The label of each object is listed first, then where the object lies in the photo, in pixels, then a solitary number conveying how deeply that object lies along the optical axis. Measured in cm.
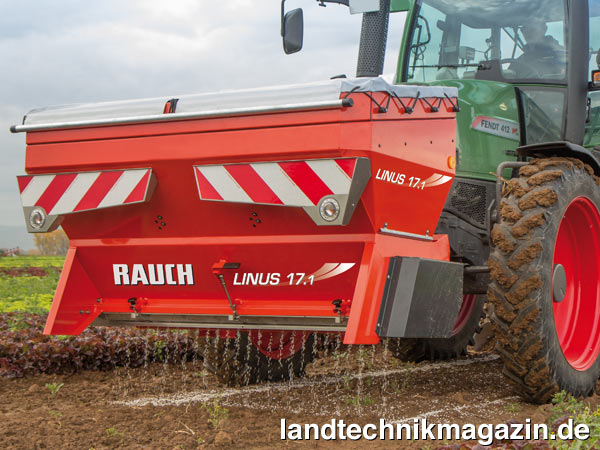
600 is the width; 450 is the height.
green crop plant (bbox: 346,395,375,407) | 473
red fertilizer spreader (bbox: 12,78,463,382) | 381
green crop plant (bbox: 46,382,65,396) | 531
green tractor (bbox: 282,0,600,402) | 426
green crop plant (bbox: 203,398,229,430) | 414
